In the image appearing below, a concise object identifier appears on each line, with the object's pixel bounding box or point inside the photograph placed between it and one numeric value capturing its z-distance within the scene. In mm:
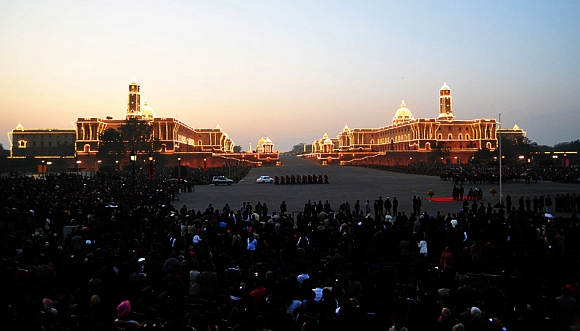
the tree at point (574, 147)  149450
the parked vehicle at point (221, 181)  57906
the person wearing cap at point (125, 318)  7953
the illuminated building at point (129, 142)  106375
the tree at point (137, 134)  106188
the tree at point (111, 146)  104750
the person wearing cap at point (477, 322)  7238
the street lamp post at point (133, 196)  26247
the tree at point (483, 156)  113275
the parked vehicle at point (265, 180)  62812
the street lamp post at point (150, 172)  38156
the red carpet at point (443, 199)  37466
